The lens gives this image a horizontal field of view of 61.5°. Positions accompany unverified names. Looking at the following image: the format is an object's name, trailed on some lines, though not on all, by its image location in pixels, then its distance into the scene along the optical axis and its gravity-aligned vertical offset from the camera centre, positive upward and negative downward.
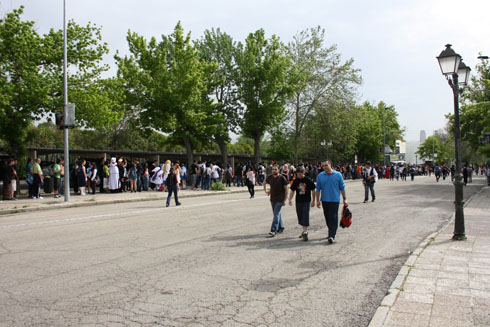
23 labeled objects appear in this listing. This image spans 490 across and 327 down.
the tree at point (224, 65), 38.19 +9.97
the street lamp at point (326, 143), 42.43 +2.96
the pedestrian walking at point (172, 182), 15.49 -0.35
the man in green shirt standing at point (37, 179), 18.25 -0.21
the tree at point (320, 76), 42.66 +9.92
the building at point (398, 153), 65.76 +3.06
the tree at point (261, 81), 36.03 +8.11
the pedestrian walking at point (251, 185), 20.36 -0.65
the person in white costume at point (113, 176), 21.83 -0.14
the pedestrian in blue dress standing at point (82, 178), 19.96 -0.21
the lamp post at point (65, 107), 16.72 +2.79
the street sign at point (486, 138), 23.38 +1.77
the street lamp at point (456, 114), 8.33 +1.17
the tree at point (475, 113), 30.97 +4.25
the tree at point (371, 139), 66.19 +5.20
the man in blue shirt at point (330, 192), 8.18 -0.44
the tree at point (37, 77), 18.78 +4.71
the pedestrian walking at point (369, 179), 17.62 -0.37
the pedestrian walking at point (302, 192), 8.62 -0.44
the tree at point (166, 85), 29.55 +6.38
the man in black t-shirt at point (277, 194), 9.11 -0.51
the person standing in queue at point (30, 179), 18.48 -0.21
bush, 26.12 -0.89
